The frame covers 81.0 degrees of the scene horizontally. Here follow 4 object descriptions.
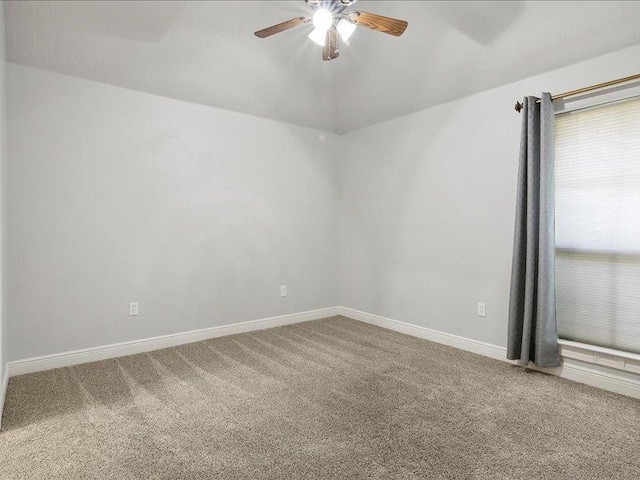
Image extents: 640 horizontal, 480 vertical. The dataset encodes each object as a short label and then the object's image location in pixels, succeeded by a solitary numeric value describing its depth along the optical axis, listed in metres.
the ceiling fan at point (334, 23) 2.15
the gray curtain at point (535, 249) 2.73
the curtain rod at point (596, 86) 2.39
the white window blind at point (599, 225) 2.53
